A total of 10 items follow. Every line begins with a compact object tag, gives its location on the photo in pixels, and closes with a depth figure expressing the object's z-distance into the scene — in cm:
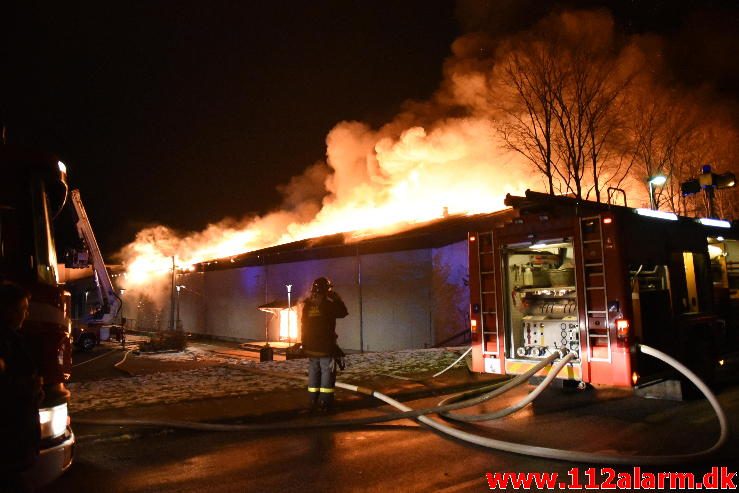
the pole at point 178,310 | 2868
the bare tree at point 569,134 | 2005
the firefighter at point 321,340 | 690
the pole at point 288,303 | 2114
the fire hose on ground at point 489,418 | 450
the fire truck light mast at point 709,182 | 1073
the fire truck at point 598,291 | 660
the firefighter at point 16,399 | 241
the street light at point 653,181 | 1047
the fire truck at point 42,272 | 346
